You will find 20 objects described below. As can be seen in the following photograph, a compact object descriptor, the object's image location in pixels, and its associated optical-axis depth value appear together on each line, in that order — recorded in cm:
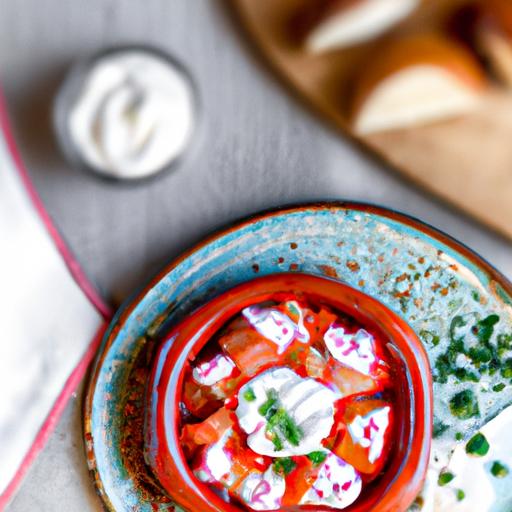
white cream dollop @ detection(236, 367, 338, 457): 60
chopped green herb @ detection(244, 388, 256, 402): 61
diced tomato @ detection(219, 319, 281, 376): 60
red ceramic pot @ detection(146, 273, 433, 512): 60
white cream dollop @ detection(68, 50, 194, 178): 58
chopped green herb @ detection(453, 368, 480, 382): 63
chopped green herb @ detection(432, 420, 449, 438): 63
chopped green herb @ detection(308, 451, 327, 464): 61
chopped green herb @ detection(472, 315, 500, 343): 62
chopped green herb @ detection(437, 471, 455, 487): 63
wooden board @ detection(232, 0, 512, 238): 59
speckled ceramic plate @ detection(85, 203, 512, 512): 61
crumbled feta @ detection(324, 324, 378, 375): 60
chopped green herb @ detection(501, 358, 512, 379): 62
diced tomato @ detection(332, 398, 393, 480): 61
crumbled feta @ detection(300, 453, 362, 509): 61
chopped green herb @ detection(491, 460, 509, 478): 63
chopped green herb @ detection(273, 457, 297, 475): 61
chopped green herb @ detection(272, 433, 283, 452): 61
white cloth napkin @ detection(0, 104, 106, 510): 62
